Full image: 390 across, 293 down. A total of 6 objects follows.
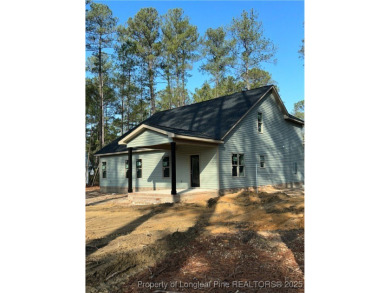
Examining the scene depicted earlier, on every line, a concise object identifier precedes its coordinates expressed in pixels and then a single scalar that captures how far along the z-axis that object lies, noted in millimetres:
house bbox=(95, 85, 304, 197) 13734
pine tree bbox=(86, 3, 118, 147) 25856
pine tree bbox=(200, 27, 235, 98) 27862
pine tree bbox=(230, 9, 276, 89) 25094
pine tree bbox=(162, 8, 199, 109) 26578
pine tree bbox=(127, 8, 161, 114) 28375
